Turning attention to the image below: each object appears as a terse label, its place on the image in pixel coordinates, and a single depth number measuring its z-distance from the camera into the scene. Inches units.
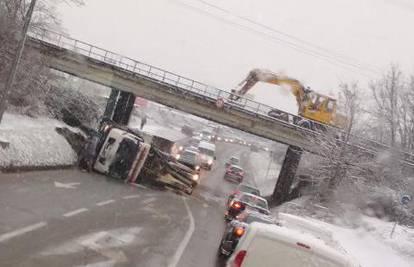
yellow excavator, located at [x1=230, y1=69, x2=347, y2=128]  1897.1
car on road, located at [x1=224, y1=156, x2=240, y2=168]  2922.2
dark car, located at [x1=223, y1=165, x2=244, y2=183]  2325.3
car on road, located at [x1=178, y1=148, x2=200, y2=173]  1810.9
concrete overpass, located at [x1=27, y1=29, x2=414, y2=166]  1830.7
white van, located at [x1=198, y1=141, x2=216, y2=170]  2618.1
